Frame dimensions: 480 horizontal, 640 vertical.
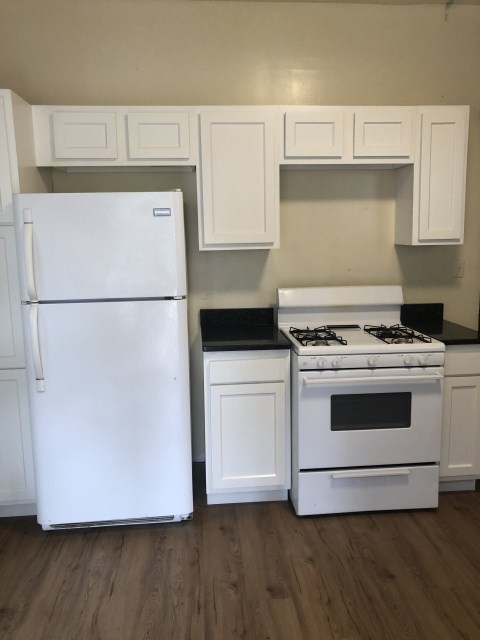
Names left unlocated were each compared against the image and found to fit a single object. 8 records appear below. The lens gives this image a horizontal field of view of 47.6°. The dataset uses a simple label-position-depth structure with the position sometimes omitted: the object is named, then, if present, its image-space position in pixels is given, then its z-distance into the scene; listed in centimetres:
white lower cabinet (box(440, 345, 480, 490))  281
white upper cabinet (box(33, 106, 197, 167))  272
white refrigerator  242
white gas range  263
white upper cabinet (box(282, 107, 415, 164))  282
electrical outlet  332
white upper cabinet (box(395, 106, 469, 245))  288
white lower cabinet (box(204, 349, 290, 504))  272
